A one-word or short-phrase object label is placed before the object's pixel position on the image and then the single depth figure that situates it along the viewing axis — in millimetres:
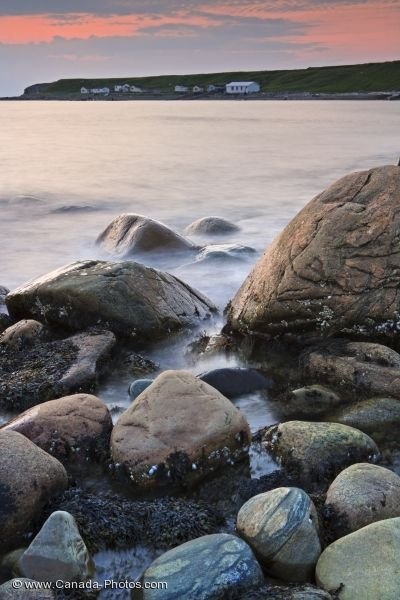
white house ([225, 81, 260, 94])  138125
